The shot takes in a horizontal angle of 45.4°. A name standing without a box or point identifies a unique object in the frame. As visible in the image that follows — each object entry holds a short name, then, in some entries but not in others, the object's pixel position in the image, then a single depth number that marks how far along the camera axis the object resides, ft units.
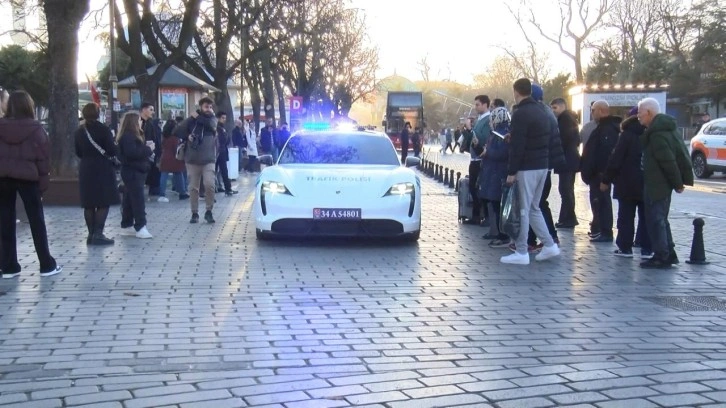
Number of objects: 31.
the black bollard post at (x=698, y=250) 30.60
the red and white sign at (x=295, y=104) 134.42
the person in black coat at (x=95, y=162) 33.63
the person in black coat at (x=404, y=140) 119.54
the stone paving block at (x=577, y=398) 15.37
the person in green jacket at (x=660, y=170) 28.81
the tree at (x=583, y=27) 169.48
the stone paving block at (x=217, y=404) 15.05
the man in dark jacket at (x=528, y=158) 29.58
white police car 33.42
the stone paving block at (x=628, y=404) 15.12
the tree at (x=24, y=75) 132.46
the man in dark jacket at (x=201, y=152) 41.09
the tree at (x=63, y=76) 53.62
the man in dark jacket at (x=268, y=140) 90.94
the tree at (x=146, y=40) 69.46
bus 175.63
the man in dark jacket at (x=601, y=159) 36.42
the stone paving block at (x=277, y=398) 15.31
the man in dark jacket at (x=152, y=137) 48.08
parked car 82.79
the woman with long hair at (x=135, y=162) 36.63
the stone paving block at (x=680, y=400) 15.25
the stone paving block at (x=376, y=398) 15.34
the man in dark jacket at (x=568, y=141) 38.78
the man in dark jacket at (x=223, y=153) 58.29
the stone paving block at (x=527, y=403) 15.14
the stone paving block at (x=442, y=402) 15.15
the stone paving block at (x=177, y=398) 15.15
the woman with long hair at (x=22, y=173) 26.55
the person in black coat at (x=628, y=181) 31.83
